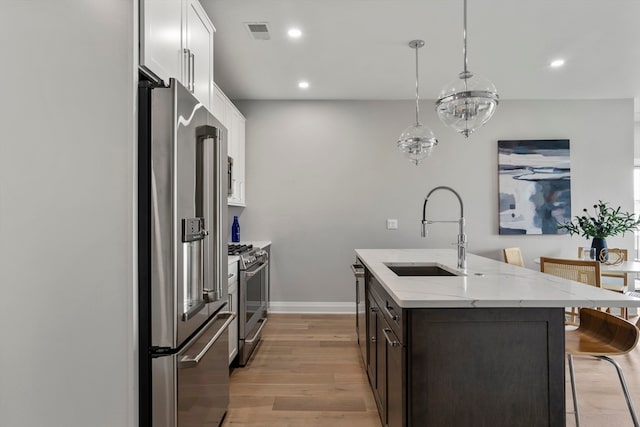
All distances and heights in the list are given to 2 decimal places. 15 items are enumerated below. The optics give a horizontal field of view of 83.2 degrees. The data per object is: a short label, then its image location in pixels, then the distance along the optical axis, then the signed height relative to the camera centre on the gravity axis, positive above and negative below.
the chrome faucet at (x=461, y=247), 2.25 -0.21
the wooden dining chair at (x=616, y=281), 3.36 -0.65
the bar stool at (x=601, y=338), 1.64 -0.62
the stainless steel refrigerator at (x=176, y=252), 1.35 -0.16
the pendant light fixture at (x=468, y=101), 2.00 +0.64
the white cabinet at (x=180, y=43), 1.50 +0.86
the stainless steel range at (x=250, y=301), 2.82 -0.75
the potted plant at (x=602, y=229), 3.62 -0.15
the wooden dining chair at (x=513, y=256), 4.10 -0.48
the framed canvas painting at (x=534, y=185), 4.45 +0.36
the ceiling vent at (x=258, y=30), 2.71 +1.43
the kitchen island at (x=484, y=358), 1.38 -0.56
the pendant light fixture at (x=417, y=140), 3.05 +0.64
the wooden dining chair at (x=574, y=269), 2.66 -0.42
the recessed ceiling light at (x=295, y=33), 2.80 +1.43
